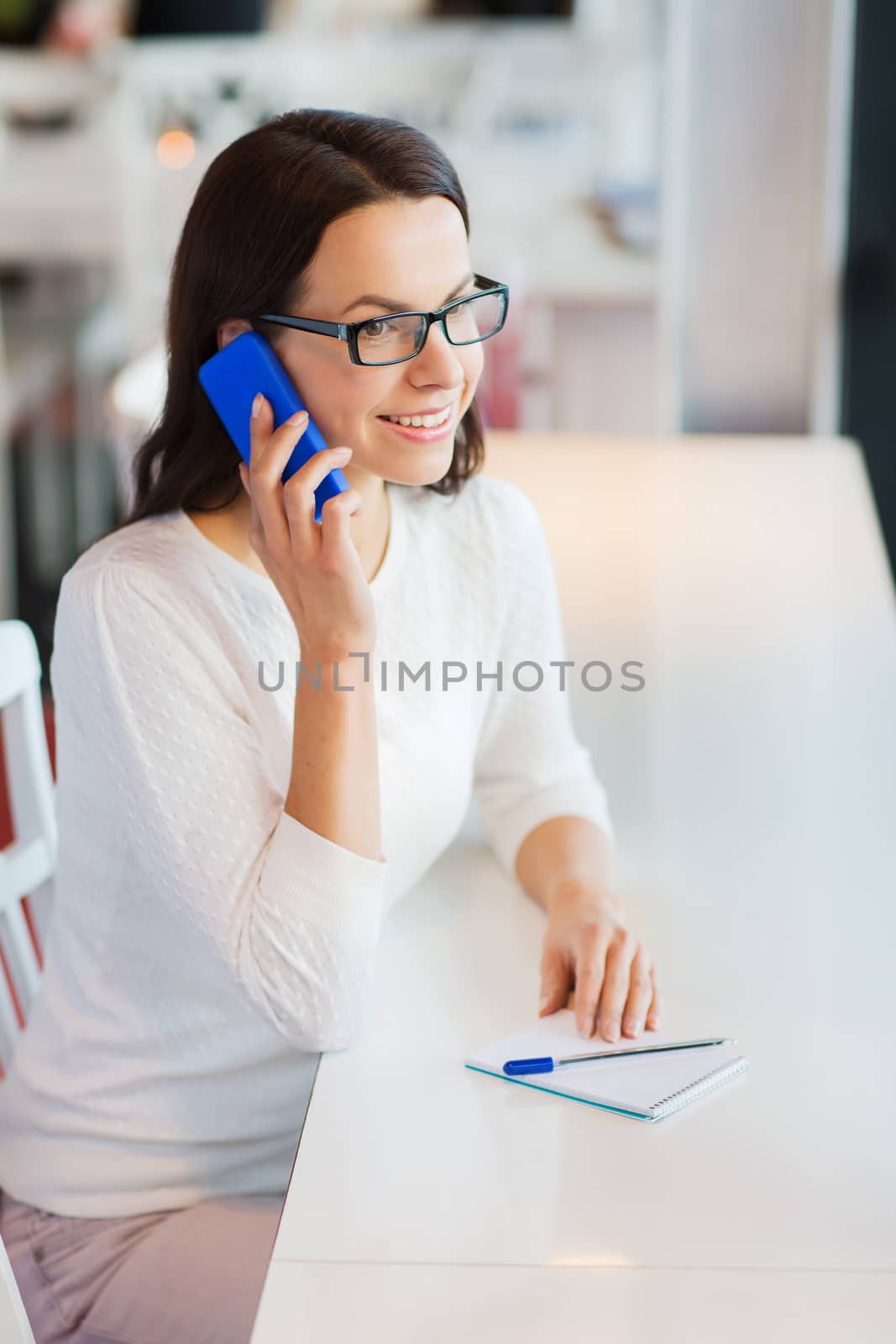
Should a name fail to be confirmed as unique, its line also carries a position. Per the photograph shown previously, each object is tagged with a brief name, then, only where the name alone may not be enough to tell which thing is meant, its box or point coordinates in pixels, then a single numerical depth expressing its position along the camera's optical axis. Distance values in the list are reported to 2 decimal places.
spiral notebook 1.74
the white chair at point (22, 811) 2.11
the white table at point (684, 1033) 1.60
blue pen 1.77
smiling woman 1.85
